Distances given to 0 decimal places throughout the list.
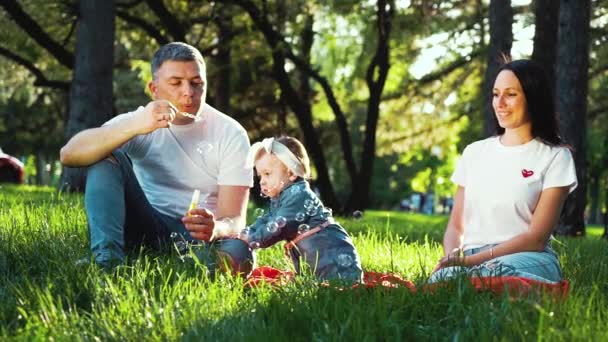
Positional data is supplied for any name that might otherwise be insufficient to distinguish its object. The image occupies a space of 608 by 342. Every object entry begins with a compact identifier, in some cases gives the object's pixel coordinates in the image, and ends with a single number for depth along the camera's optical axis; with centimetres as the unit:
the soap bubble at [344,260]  480
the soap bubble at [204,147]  521
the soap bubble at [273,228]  474
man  465
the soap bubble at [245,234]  481
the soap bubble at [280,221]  474
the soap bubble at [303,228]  483
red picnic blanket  398
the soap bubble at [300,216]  478
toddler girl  477
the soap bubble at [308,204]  478
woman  475
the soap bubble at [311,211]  481
